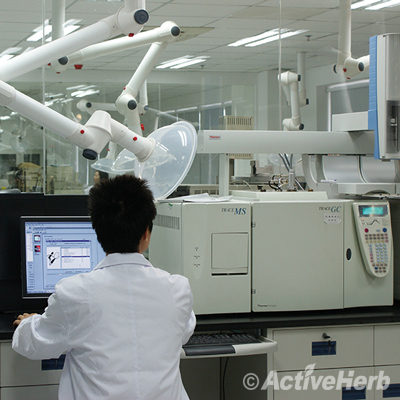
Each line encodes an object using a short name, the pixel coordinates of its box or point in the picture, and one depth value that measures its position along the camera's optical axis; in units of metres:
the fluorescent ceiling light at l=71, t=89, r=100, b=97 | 4.71
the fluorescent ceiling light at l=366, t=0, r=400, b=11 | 5.89
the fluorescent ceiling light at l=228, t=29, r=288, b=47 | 6.71
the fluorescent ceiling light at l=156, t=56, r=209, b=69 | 6.04
